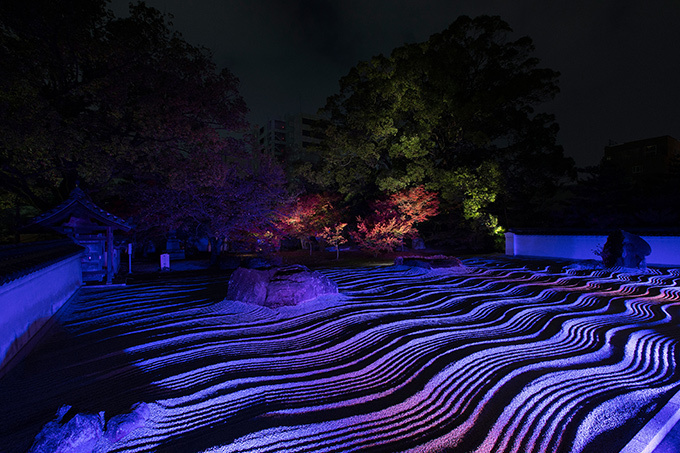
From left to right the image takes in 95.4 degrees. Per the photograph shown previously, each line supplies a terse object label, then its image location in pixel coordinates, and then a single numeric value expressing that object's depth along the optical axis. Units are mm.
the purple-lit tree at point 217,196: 10562
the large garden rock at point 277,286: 6324
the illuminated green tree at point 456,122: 15320
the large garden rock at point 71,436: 2139
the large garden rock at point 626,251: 9758
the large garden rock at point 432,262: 10526
